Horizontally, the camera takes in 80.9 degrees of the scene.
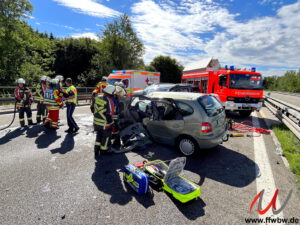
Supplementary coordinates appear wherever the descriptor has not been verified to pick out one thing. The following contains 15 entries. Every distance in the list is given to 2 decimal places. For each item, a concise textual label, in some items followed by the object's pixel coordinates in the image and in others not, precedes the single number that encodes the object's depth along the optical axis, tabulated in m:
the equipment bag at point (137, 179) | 2.87
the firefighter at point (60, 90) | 6.40
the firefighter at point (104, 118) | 4.29
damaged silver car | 4.19
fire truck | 8.91
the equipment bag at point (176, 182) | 2.67
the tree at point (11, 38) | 16.44
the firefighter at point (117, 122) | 4.68
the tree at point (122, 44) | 26.17
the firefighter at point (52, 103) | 6.35
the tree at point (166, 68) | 46.50
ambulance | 12.27
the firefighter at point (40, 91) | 7.15
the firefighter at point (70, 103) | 6.25
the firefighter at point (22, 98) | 6.64
